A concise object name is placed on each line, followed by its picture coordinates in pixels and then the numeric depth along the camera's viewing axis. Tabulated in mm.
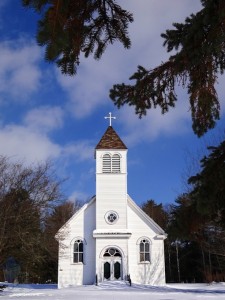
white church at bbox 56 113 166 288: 31984
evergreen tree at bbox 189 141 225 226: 7125
